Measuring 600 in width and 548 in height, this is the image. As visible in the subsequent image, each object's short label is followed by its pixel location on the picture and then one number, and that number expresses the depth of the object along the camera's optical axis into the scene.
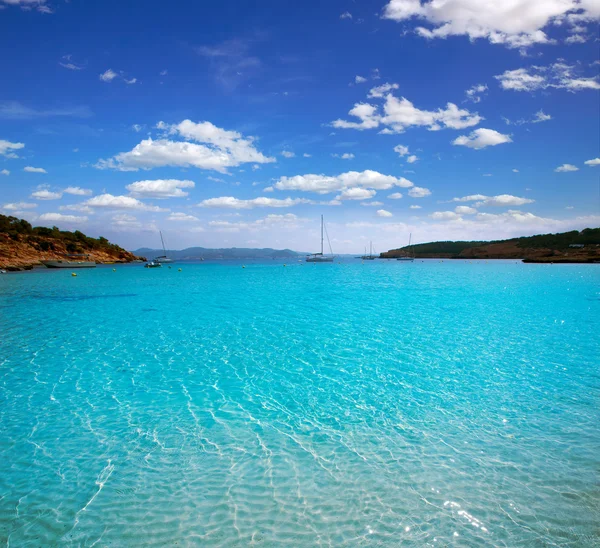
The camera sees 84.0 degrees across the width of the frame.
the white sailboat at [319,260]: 171.62
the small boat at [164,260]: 168.62
